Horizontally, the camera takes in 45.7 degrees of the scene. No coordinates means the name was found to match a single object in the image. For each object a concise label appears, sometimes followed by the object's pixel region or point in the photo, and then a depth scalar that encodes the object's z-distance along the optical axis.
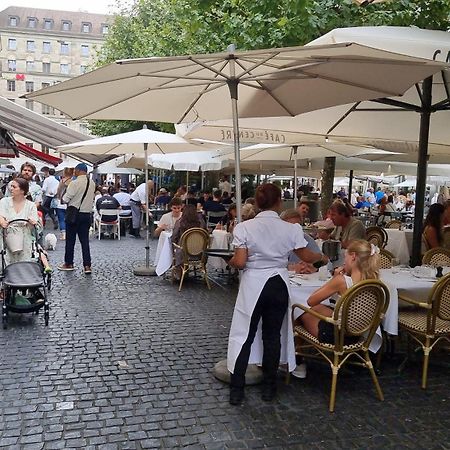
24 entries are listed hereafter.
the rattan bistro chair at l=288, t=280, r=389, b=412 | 4.10
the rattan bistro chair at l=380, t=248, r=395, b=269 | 6.25
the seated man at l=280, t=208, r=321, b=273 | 5.45
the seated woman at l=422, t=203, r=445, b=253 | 7.75
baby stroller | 6.17
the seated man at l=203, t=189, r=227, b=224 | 14.20
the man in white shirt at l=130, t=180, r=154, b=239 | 15.86
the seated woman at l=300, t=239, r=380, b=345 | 4.29
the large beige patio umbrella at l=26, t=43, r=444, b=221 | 3.89
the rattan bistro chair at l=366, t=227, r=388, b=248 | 8.50
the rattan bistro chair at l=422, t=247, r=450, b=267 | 6.71
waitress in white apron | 4.09
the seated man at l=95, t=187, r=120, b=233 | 14.83
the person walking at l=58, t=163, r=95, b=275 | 9.27
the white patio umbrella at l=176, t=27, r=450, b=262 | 5.49
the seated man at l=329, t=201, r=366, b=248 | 6.73
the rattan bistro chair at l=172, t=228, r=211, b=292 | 8.49
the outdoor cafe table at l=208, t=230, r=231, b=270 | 9.22
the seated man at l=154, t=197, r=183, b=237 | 9.60
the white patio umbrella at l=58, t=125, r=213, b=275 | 9.52
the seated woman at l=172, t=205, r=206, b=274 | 8.73
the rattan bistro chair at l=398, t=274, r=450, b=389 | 4.57
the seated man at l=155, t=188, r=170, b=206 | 17.52
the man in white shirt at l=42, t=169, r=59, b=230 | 16.28
